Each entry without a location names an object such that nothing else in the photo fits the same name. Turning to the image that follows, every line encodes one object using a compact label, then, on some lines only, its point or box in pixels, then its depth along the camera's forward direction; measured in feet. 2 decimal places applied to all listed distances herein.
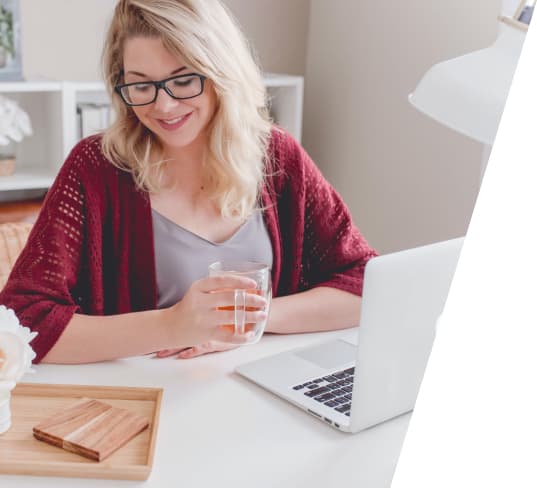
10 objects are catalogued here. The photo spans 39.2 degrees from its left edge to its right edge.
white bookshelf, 9.40
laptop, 3.48
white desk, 3.25
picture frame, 9.21
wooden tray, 3.18
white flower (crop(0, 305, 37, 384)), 3.39
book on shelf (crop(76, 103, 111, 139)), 9.71
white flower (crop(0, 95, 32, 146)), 9.30
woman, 4.90
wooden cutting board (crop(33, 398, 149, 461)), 3.32
